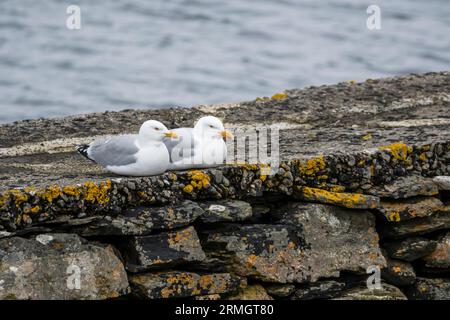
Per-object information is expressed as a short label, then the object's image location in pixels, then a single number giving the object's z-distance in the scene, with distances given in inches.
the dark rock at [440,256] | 595.5
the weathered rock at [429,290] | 593.9
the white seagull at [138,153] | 538.6
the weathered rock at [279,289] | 550.8
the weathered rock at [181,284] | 519.2
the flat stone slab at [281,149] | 514.3
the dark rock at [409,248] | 586.6
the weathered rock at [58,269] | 487.8
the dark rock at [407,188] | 573.6
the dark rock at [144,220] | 508.4
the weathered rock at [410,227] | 581.9
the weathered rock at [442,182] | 587.5
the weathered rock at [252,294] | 542.8
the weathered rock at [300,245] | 539.5
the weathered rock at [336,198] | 558.9
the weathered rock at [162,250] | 516.1
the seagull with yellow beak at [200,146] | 553.0
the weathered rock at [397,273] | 583.2
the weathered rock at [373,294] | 565.3
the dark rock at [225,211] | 534.9
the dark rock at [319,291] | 553.9
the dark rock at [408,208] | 572.7
